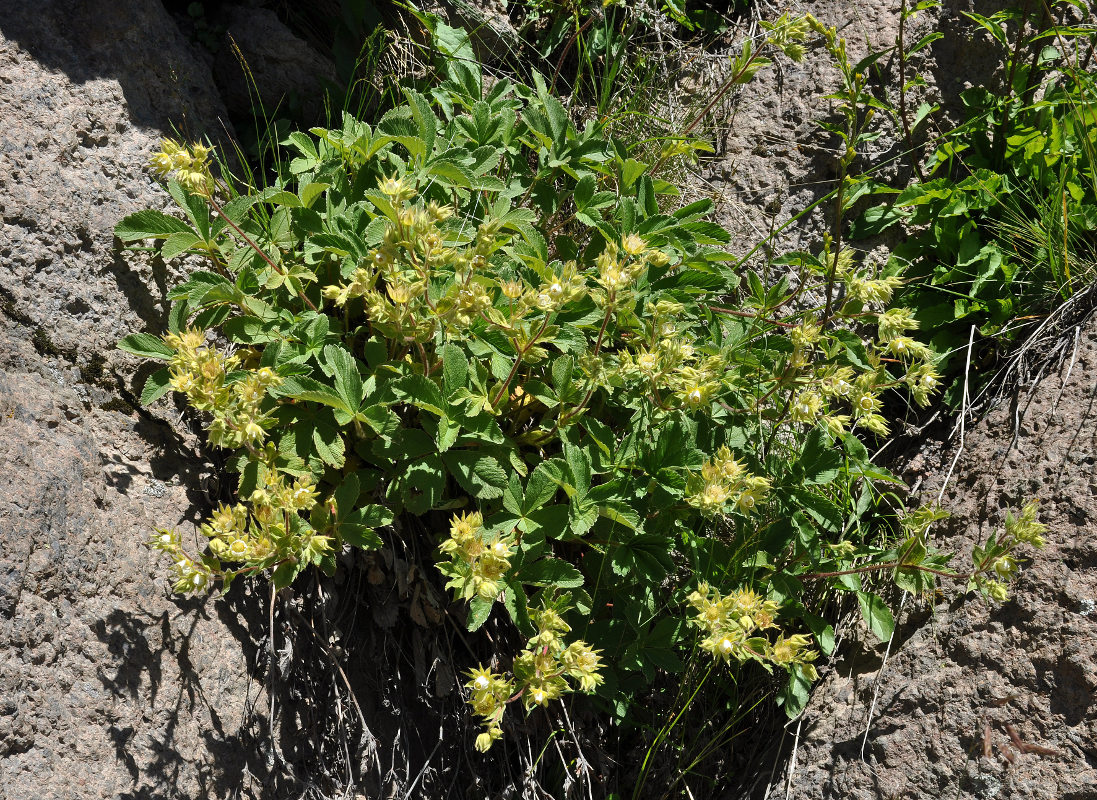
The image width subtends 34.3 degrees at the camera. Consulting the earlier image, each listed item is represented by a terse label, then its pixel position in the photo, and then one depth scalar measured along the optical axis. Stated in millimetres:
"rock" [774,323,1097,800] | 857
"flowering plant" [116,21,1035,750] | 800
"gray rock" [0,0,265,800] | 807
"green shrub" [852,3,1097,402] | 965
